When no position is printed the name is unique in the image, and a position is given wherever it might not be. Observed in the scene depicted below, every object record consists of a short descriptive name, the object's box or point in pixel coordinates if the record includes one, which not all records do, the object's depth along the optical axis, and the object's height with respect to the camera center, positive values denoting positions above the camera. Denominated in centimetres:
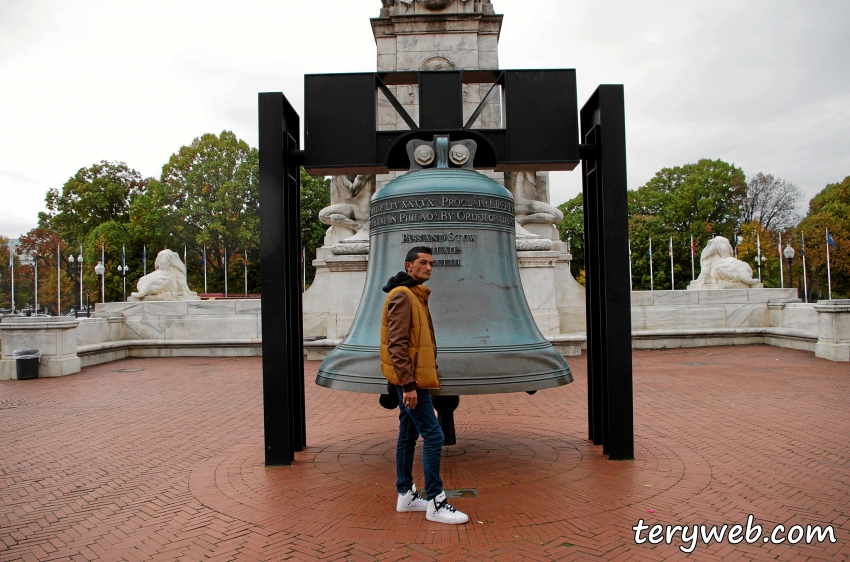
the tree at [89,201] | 5494 +880
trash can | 1295 -119
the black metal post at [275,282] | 541 +13
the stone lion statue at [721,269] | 1822 +47
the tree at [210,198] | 4625 +743
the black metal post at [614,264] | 544 +21
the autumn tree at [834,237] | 4803 +336
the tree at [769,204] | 5200 +667
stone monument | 1560 +444
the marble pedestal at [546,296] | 1453 -12
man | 401 -41
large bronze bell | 459 +9
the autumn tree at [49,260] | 5905 +412
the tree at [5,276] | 6769 +320
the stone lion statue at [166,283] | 1828 +51
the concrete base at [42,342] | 1315 -80
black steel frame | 542 +32
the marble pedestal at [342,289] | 1452 +15
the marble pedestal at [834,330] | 1312 -99
